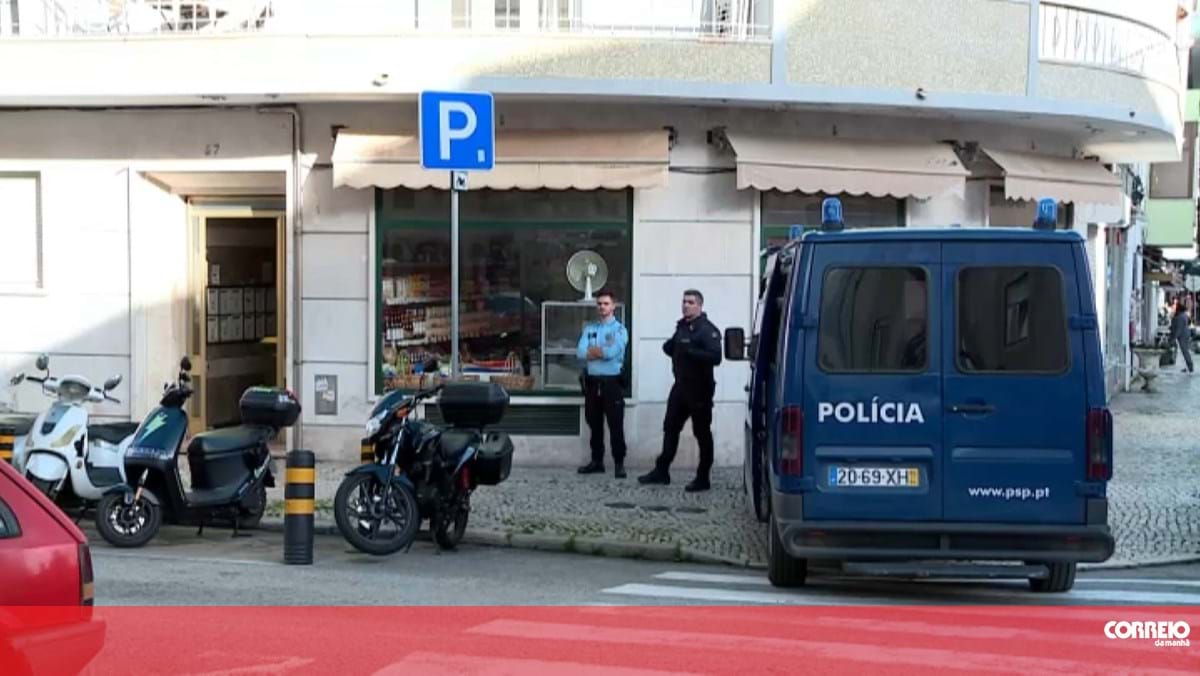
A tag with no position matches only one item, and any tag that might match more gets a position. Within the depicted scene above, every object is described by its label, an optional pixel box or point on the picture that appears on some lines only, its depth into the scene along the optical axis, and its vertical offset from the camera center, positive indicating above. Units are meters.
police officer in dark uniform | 12.84 -0.54
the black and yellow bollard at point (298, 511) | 9.65 -1.35
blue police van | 8.30 -0.55
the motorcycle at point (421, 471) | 9.93 -1.13
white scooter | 10.38 -1.03
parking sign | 10.78 +1.36
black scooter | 10.18 -1.17
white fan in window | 14.63 +0.40
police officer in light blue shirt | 13.63 -0.65
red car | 4.66 -0.80
